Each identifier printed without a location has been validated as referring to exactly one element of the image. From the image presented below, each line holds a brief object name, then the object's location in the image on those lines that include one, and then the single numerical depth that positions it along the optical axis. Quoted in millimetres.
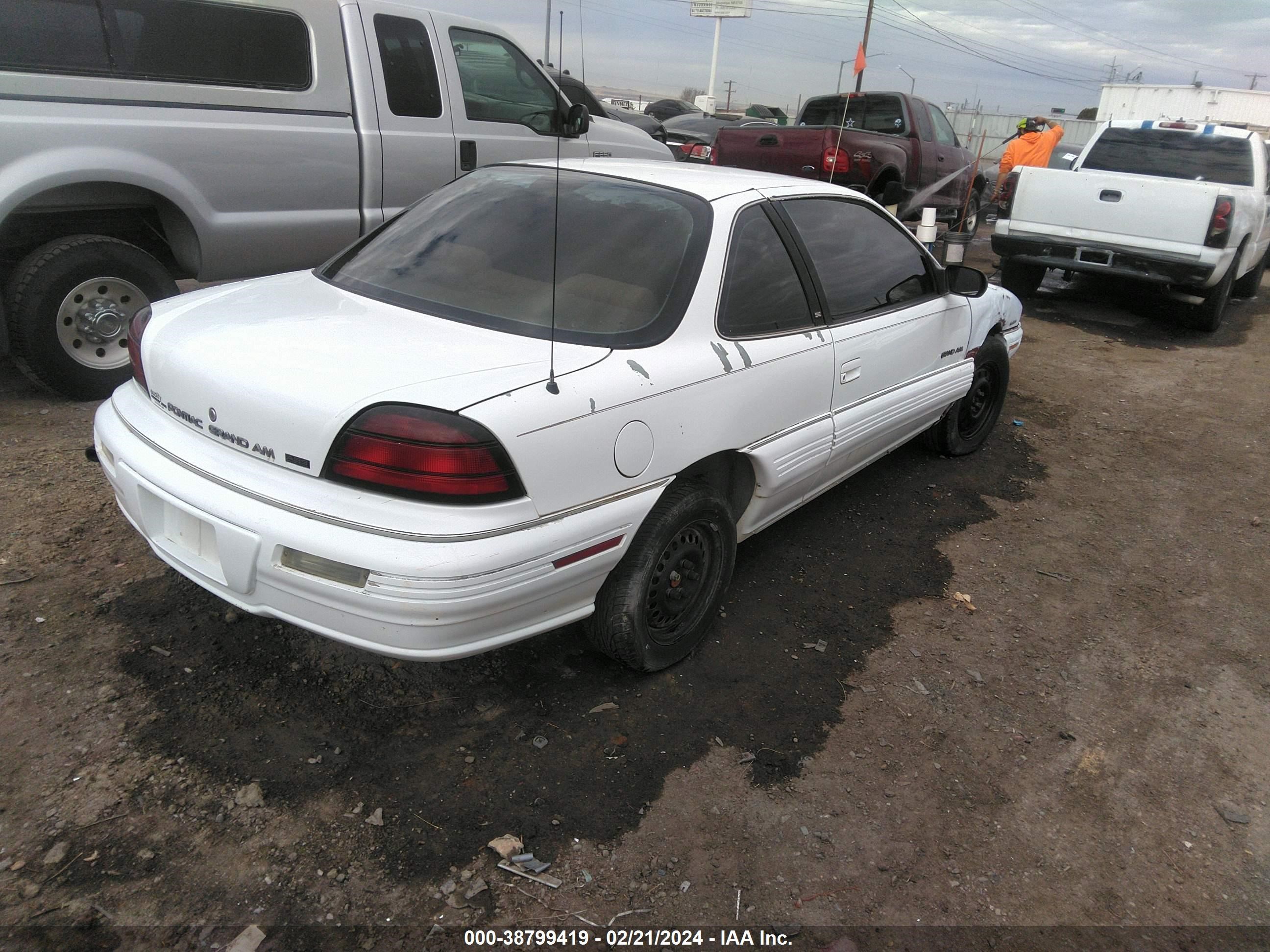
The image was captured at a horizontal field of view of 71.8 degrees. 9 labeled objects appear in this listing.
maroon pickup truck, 9398
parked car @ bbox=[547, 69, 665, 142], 8406
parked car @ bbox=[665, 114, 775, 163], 16422
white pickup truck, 7602
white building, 42094
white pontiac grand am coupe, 2160
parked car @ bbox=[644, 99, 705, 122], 28328
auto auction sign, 59656
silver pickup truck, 4270
